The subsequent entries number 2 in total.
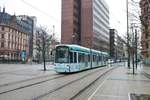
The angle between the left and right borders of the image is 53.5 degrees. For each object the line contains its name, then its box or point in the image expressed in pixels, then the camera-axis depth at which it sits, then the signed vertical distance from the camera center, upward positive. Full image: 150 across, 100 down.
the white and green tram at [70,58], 16.91 -0.32
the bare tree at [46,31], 29.60 +4.99
